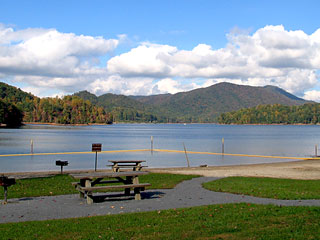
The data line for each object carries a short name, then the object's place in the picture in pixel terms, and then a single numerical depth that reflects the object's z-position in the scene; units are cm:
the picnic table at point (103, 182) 1247
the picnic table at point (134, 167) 1728
